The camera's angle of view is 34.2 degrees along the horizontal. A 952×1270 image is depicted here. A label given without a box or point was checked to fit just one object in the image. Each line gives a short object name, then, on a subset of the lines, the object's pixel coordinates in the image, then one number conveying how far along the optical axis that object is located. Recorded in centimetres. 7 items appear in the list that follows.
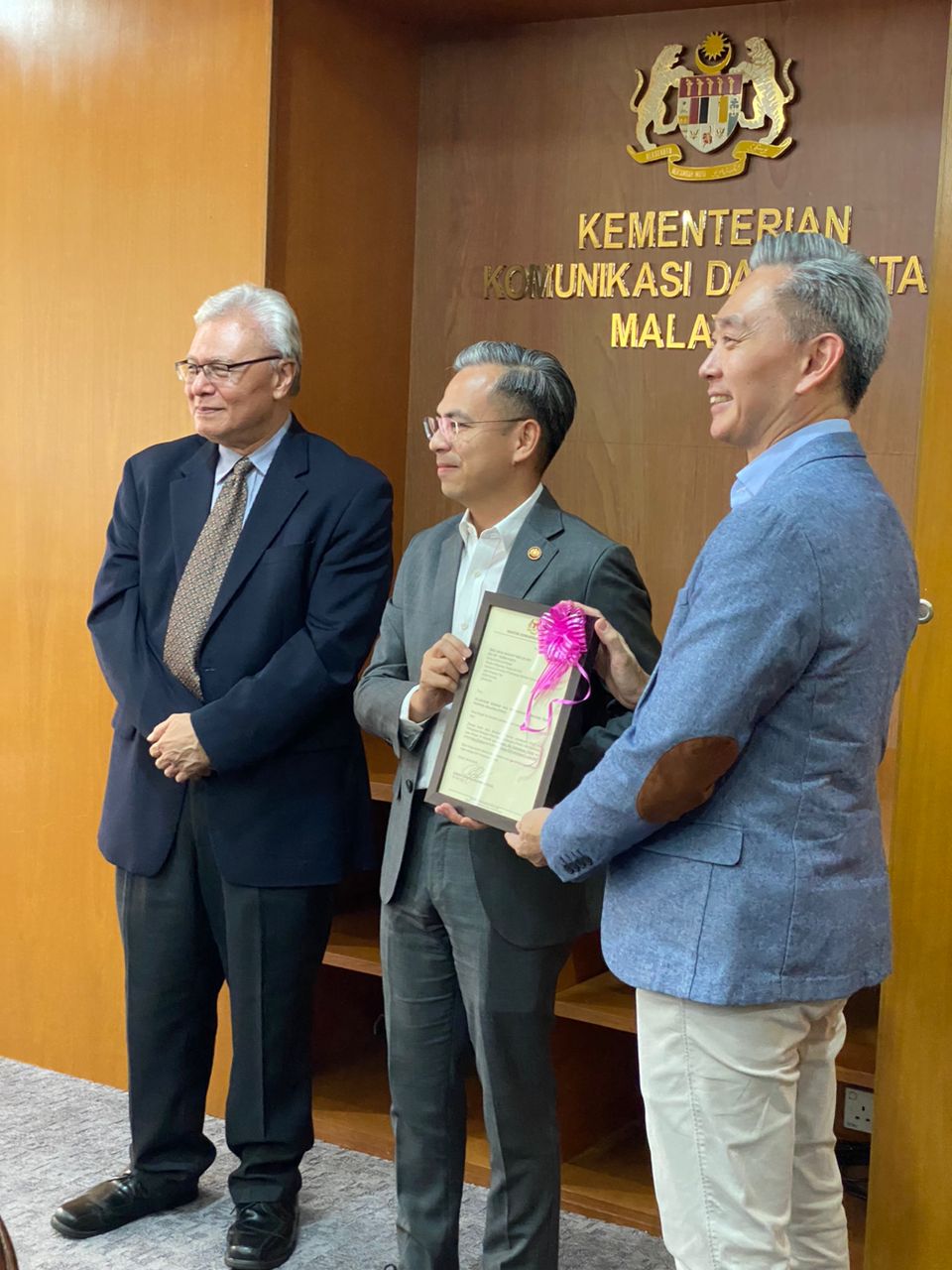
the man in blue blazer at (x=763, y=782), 182
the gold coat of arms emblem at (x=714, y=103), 353
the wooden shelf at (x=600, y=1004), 314
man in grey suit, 254
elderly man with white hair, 297
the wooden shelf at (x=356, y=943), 348
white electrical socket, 324
